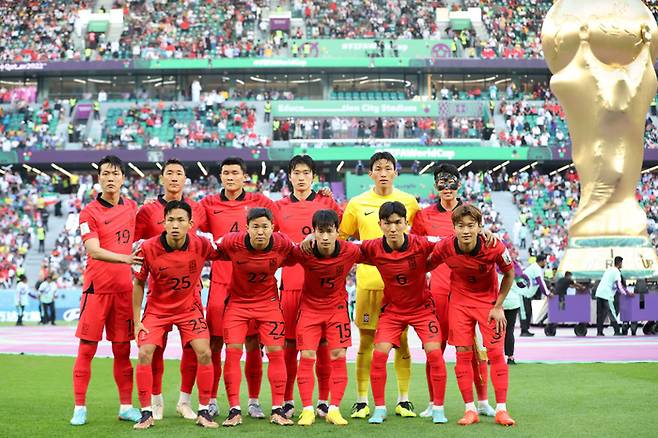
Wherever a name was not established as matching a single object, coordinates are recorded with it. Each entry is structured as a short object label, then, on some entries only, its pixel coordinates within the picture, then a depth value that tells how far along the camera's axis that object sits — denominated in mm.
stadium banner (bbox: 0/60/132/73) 53531
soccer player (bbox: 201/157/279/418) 8234
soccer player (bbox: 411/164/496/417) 8438
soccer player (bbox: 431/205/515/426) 7737
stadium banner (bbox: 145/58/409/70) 53625
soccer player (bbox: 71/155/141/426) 8008
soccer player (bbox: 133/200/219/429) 7789
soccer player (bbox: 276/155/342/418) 8359
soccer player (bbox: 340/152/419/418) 8359
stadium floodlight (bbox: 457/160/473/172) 50250
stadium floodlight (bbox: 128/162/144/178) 49375
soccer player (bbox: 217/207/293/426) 7785
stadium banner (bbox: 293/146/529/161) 48131
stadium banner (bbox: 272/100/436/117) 52531
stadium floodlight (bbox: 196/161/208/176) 50531
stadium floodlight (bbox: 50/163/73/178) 50397
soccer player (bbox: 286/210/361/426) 7797
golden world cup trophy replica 21469
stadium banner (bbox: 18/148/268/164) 48156
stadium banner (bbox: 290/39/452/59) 54719
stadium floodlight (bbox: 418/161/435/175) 50284
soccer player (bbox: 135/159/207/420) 8188
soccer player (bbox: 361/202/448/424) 7887
